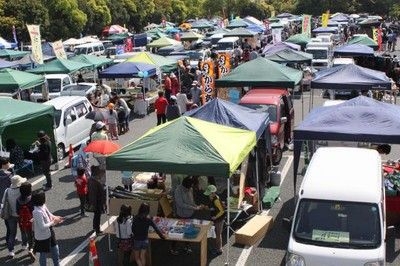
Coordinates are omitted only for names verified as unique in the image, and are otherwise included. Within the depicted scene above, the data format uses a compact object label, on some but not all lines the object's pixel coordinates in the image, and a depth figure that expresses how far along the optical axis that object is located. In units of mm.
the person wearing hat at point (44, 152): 12977
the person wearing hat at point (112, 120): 17719
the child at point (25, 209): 9203
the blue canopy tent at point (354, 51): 25141
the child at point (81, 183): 11102
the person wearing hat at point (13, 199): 9383
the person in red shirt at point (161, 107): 18562
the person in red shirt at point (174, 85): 22453
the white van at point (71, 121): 16078
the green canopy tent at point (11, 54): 31489
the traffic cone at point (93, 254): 8250
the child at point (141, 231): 8516
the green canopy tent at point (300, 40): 32812
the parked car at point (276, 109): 14898
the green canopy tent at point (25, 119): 13023
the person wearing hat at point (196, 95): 20219
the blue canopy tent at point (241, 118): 11272
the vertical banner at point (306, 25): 34678
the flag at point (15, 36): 39719
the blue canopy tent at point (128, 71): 21297
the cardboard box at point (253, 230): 9953
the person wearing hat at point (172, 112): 17312
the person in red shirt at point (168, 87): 21719
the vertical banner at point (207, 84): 20000
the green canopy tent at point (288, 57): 21458
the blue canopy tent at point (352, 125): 10273
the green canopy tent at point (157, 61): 22703
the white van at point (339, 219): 7406
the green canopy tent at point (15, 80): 18672
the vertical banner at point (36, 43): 22348
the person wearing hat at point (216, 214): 9375
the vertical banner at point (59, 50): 25125
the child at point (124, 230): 8727
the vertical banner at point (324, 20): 42341
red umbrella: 11508
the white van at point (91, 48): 38125
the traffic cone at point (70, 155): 15353
